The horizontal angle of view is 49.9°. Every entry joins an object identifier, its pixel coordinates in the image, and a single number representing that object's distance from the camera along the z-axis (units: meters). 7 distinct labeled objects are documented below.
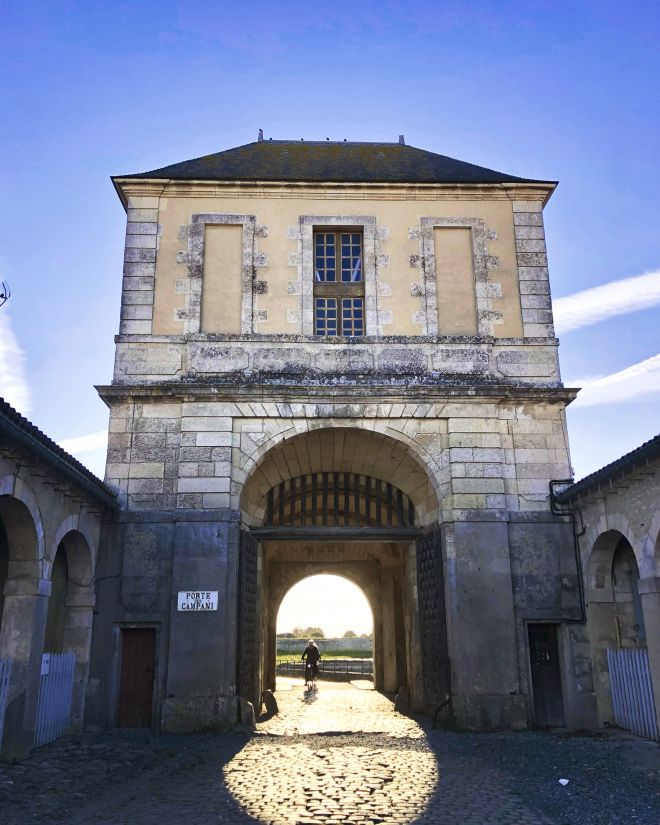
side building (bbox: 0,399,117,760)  7.42
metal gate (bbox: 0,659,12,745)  7.43
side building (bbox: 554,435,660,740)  8.19
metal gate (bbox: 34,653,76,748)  8.47
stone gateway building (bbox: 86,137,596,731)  9.91
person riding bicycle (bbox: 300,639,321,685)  18.11
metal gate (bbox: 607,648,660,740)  8.70
